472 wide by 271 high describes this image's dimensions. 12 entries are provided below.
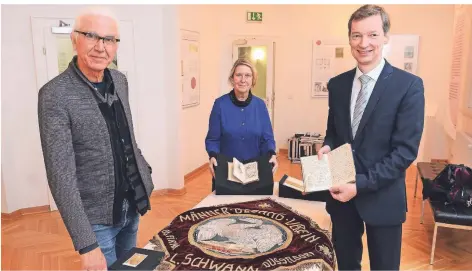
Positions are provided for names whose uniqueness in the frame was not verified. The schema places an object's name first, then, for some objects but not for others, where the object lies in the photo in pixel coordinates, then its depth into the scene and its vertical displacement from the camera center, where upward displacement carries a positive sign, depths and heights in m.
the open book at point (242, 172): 2.45 -0.67
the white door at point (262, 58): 7.06 +0.27
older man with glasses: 1.46 -0.31
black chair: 3.15 -1.22
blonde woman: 2.83 -0.41
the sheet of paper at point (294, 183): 2.39 -0.73
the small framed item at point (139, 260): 1.49 -0.77
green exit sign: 7.00 +1.06
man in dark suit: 1.57 -0.26
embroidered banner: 1.55 -0.79
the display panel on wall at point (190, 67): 5.26 +0.08
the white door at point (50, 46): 4.11 +0.30
